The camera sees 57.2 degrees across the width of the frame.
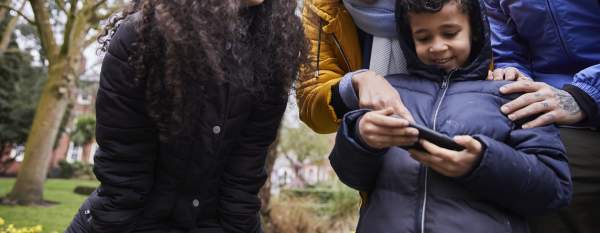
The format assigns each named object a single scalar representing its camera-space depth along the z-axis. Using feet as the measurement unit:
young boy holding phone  5.29
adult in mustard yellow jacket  7.53
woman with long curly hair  6.20
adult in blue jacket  6.19
